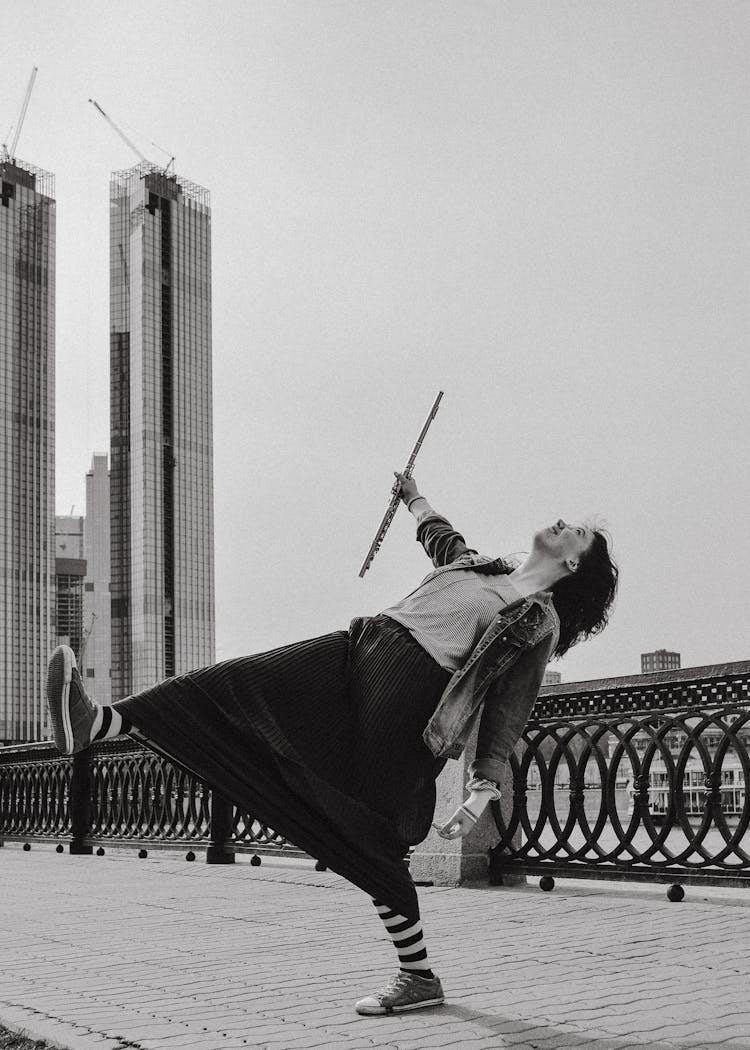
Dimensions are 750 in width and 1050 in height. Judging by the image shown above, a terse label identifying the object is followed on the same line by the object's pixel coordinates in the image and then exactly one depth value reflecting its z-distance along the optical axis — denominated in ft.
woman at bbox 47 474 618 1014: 13.06
